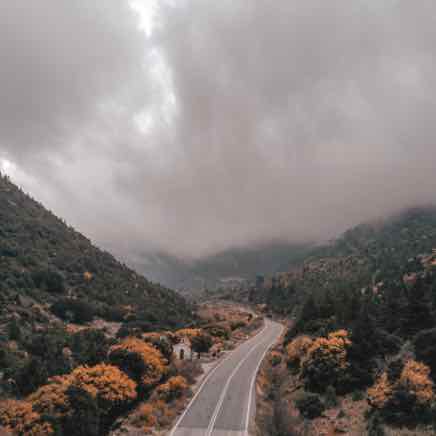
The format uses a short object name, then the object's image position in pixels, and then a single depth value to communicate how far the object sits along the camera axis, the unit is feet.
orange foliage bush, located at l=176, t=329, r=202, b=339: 227.40
